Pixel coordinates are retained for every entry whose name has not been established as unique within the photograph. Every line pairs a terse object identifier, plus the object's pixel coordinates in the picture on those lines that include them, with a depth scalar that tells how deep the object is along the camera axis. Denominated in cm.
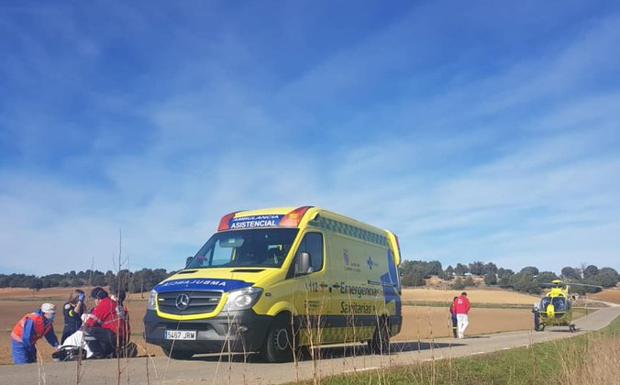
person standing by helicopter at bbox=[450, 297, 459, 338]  2215
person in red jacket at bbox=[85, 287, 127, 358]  1070
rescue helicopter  2740
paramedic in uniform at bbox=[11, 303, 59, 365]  1050
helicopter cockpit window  2750
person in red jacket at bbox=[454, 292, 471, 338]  2150
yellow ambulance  920
